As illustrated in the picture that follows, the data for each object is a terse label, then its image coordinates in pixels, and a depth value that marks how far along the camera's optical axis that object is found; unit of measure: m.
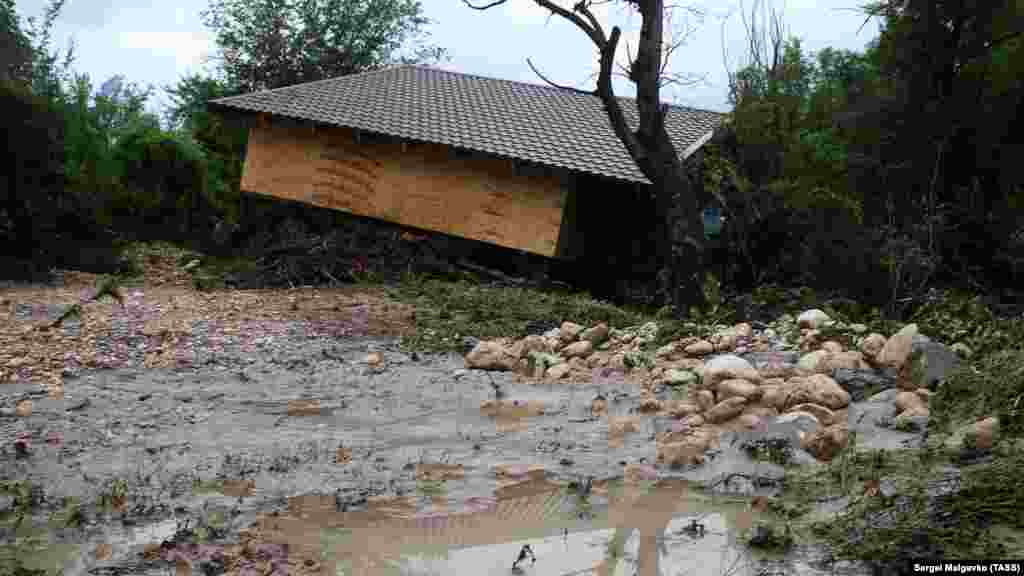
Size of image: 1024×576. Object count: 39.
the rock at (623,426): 5.81
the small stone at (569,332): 8.38
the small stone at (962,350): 6.34
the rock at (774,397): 5.70
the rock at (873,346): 6.37
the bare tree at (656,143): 10.75
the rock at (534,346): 8.13
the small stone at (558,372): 7.33
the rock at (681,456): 5.09
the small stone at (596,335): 8.19
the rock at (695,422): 5.75
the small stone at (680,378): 6.59
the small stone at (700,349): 7.27
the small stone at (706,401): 5.99
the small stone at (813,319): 7.39
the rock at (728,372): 6.14
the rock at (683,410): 5.96
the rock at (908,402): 5.43
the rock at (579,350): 7.84
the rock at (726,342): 7.27
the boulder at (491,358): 7.79
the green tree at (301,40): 29.42
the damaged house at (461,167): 14.32
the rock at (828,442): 4.89
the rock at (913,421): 5.20
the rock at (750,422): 5.49
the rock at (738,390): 5.86
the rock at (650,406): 6.14
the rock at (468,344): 8.62
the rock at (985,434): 4.48
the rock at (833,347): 6.66
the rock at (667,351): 7.41
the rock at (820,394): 5.72
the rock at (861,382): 5.94
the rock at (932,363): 5.88
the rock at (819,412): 5.45
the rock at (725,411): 5.75
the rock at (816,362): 6.35
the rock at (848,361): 6.21
